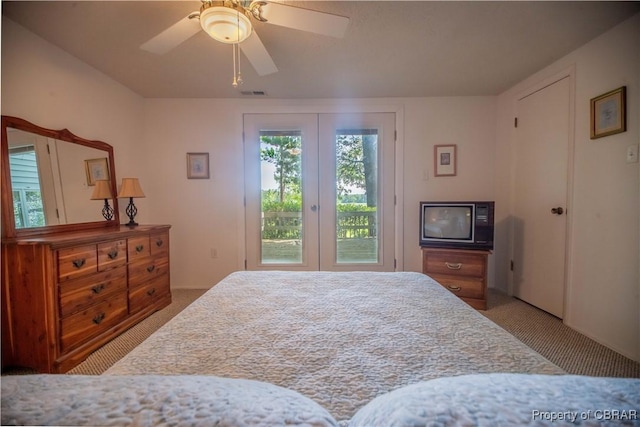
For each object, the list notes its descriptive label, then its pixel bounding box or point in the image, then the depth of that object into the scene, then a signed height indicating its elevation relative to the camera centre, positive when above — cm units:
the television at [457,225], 237 -25
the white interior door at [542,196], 220 +3
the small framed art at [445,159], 296 +50
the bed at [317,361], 41 -46
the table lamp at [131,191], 241 +13
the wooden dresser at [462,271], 239 -71
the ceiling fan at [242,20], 121 +94
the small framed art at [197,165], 297 +45
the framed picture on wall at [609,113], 173 +63
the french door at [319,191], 295 +13
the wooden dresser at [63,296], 149 -61
